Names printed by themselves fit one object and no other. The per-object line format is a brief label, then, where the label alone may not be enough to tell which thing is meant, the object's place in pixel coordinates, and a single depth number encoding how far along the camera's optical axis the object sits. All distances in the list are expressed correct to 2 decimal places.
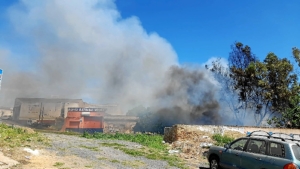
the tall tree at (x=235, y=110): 32.03
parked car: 6.58
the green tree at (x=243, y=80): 29.94
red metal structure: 42.47
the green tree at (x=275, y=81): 27.86
